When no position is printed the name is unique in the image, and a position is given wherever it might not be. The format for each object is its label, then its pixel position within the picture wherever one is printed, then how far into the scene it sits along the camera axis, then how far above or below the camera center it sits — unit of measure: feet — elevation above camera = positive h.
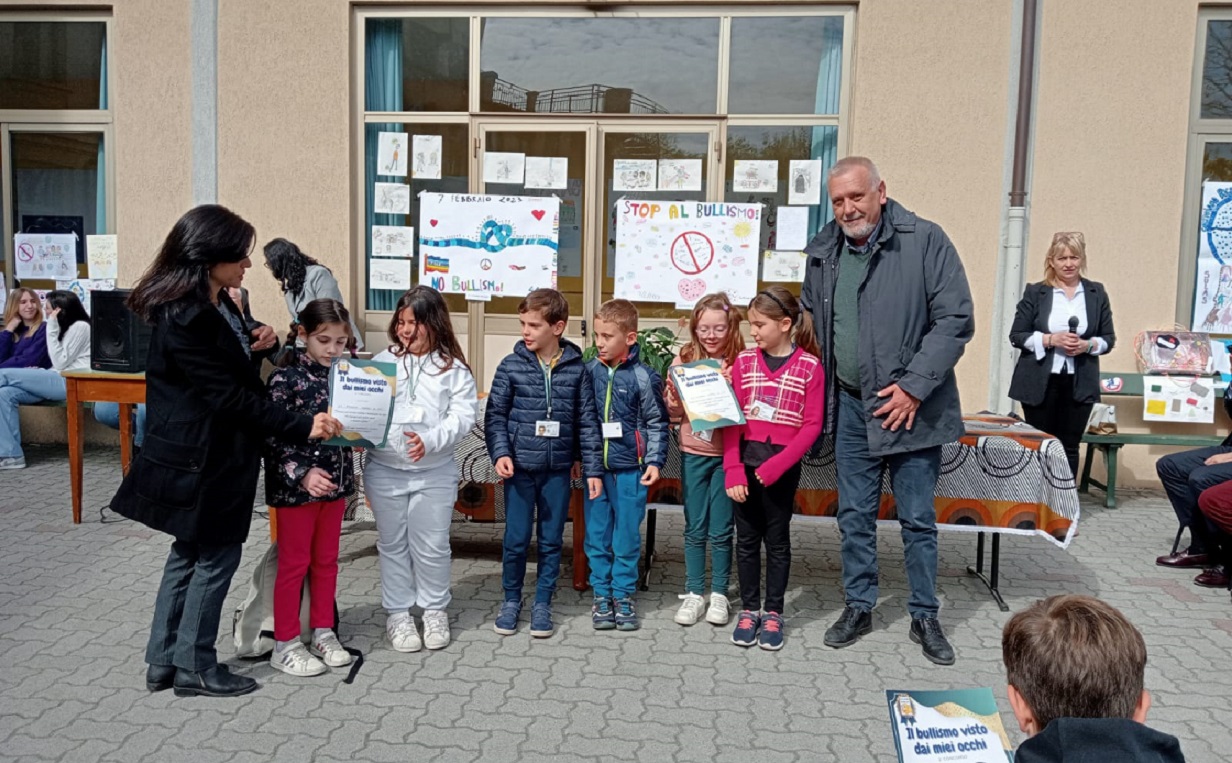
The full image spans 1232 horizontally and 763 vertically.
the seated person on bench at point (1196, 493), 17.51 -3.46
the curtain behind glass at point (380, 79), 26.17 +5.05
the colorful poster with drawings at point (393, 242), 26.48 +0.85
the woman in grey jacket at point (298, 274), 22.80 -0.08
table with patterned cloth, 15.21 -3.04
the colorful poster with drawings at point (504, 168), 25.80 +2.81
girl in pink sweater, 14.03 -2.15
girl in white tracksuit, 13.88 -2.81
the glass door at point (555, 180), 25.70 +2.52
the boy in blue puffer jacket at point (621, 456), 14.65 -2.53
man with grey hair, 13.44 -0.98
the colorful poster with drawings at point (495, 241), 25.64 +0.92
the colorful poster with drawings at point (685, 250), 25.16 +0.85
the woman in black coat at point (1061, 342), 20.81 -0.93
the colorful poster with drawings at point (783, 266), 25.26 +0.54
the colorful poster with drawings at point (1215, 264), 24.31 +0.93
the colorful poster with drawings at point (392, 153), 26.30 +3.14
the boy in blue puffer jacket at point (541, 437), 14.33 -2.26
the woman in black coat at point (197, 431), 11.38 -1.90
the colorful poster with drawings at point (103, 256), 27.66 +0.21
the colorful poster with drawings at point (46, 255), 28.17 +0.18
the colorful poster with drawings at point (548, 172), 25.72 +2.72
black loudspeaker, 19.40 -1.46
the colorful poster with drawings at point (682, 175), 25.36 +2.73
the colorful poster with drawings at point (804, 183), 25.14 +2.63
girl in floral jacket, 12.66 -2.88
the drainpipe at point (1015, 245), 23.61 +1.19
